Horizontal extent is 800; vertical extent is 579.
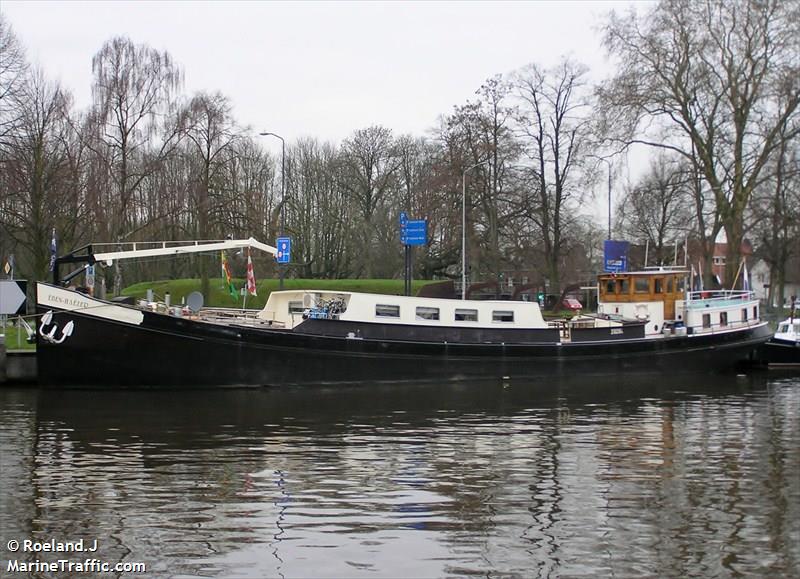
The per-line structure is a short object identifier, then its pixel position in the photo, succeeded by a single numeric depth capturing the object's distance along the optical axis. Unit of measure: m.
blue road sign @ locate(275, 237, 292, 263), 36.28
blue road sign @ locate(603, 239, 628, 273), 43.78
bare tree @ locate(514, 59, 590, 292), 54.09
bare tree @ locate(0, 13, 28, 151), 37.62
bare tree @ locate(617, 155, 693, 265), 59.17
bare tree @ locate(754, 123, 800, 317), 45.00
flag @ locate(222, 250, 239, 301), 30.41
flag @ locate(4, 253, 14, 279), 34.62
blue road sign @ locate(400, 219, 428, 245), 39.91
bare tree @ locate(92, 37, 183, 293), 46.47
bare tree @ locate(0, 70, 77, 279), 39.00
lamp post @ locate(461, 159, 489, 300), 45.39
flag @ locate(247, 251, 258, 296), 30.38
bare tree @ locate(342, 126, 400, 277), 74.25
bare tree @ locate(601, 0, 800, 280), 43.19
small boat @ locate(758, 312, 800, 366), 39.59
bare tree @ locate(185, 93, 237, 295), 48.56
